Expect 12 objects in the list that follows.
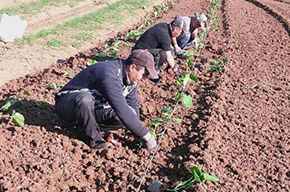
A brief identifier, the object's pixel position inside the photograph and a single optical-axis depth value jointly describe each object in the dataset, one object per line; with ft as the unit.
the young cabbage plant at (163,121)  13.65
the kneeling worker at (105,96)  11.10
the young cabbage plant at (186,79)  16.87
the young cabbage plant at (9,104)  12.78
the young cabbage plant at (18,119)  12.29
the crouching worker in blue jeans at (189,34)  20.58
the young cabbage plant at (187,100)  14.44
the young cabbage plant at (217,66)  20.48
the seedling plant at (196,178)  10.35
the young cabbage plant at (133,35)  26.05
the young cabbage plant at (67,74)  17.87
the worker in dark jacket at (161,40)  17.98
